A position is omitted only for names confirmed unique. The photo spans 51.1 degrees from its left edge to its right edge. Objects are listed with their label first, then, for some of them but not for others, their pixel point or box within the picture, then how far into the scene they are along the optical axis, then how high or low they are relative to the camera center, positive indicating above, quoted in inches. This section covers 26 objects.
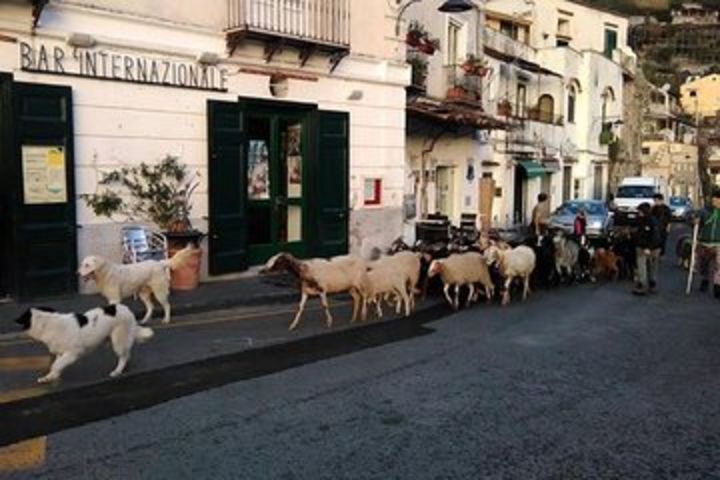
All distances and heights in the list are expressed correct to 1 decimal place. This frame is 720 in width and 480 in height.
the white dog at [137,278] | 339.9 -39.0
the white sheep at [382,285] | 404.2 -48.1
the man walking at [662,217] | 532.4 -12.6
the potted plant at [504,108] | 1105.4 +132.2
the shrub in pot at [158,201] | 444.5 -3.6
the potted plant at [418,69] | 762.8 +131.9
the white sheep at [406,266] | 423.5 -38.5
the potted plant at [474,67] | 897.5 +157.5
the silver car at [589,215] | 1051.3 -23.3
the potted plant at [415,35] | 747.7 +163.7
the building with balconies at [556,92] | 1145.4 +191.4
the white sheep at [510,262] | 473.3 -40.3
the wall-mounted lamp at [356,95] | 599.2 +81.6
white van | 1375.5 +13.7
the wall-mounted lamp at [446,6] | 591.3 +154.3
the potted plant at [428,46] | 772.0 +157.4
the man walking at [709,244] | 517.3 -30.8
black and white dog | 255.3 -46.8
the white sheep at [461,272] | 442.9 -44.3
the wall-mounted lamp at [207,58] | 485.7 +88.8
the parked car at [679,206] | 1699.1 -15.4
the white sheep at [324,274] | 366.9 -39.0
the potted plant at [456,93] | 871.1 +121.4
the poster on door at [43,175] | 405.1 +10.7
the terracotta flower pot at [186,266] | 459.5 -41.9
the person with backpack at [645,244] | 525.0 -31.3
